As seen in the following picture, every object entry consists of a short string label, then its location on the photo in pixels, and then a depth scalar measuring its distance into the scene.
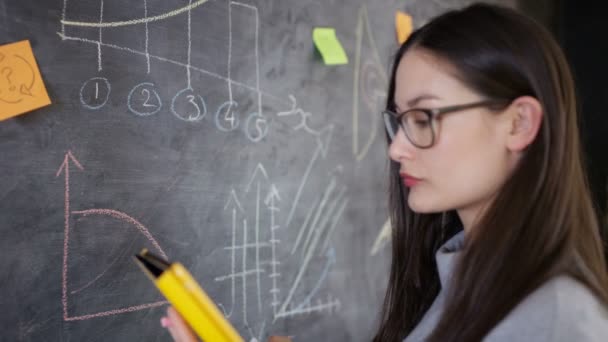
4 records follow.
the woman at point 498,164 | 0.70
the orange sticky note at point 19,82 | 0.82
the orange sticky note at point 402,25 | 1.54
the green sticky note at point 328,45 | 1.31
